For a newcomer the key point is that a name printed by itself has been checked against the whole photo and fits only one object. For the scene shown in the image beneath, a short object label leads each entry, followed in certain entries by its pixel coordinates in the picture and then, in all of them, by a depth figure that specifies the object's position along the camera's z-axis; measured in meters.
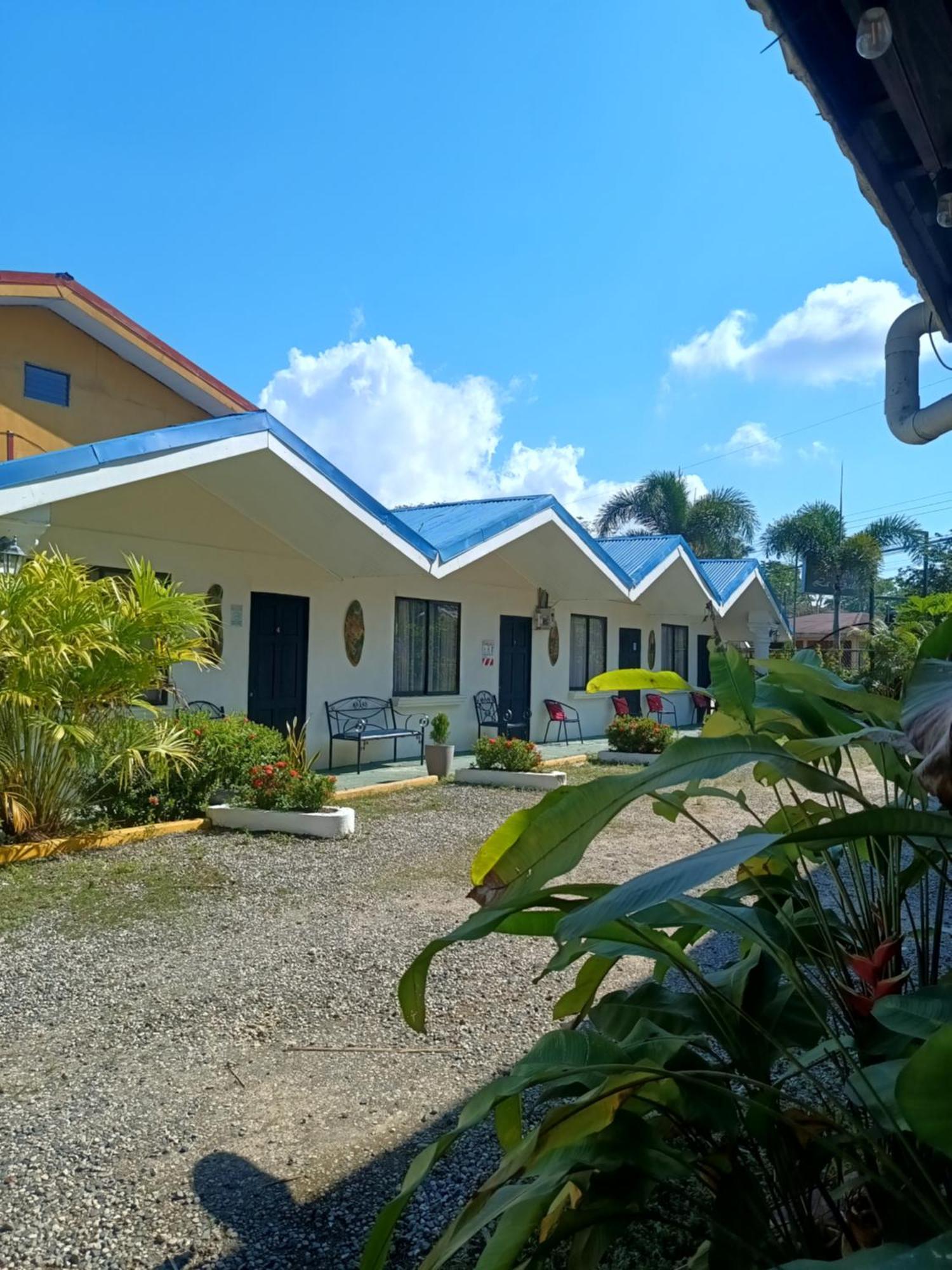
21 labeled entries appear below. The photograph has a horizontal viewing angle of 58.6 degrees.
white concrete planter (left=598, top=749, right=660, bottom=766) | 13.30
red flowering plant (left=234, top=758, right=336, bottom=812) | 7.82
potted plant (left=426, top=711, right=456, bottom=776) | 11.09
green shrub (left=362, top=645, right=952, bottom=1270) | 1.30
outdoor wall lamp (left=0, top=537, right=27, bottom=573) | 7.00
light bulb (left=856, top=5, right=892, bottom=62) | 2.43
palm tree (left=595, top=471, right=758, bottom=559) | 34.28
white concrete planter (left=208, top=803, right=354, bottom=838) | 7.59
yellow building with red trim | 11.03
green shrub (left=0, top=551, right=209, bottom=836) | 6.27
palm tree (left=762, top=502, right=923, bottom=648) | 36.78
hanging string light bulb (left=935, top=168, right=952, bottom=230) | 3.40
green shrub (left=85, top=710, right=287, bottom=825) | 7.12
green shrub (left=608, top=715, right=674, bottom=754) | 13.43
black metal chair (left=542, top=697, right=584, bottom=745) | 15.54
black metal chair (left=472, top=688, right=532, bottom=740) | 14.40
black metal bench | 11.51
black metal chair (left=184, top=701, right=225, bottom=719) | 9.86
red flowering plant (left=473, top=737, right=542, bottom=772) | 11.04
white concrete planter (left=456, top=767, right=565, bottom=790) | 10.52
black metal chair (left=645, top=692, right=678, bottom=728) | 18.14
